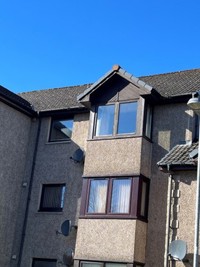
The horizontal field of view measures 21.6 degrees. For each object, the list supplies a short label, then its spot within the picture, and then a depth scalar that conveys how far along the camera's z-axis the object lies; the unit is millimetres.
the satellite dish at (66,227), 17906
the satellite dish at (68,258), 17578
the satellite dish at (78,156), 18886
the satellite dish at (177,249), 14547
